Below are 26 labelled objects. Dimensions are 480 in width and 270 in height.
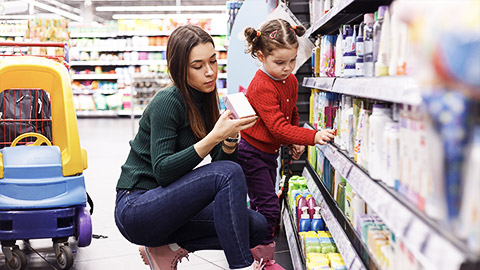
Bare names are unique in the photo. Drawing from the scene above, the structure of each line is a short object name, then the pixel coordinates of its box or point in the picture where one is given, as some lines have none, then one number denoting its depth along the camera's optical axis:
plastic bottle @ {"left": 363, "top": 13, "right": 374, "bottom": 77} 1.69
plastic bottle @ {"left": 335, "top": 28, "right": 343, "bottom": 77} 2.30
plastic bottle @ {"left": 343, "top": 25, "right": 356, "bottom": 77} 1.96
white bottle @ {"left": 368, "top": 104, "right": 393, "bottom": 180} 1.49
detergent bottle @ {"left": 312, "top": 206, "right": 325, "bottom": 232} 2.71
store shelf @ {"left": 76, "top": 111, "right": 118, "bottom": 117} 14.51
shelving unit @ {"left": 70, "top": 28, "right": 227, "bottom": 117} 14.40
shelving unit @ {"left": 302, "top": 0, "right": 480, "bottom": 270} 0.86
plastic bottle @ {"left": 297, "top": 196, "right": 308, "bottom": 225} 2.88
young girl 2.56
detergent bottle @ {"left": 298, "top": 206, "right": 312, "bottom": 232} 2.76
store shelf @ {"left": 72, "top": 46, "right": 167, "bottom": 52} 14.36
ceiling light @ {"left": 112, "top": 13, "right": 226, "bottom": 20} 14.65
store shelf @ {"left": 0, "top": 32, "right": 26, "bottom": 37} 13.73
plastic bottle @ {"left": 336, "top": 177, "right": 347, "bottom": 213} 2.25
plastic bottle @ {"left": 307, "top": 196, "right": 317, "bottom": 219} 2.83
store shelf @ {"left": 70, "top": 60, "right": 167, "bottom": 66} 14.41
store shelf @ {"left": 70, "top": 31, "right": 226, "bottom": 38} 14.38
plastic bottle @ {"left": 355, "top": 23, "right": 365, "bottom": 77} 1.81
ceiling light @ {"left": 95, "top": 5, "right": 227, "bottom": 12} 16.41
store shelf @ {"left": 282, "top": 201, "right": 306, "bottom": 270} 2.58
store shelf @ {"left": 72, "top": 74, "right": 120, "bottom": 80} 14.57
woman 1.96
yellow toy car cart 2.70
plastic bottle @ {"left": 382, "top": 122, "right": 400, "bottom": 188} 1.32
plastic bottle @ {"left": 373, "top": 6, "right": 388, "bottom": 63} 1.59
